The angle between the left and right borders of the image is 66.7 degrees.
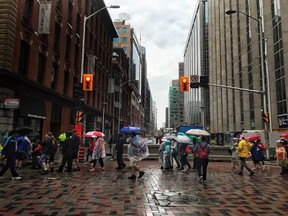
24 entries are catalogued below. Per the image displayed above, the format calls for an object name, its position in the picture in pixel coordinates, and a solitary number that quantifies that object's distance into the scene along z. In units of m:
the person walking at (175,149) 11.77
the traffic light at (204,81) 14.96
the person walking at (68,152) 10.01
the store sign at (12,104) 12.61
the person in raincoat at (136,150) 9.04
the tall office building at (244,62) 25.94
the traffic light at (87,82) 14.22
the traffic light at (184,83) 15.48
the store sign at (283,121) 24.31
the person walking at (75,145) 10.46
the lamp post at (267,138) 15.65
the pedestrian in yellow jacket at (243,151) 10.14
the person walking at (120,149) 11.33
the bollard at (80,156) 13.90
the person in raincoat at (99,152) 10.80
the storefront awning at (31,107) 14.67
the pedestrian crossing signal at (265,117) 16.03
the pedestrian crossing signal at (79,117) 13.62
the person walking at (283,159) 10.24
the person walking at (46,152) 9.47
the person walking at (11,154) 8.04
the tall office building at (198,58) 71.06
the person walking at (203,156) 8.32
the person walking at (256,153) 11.07
